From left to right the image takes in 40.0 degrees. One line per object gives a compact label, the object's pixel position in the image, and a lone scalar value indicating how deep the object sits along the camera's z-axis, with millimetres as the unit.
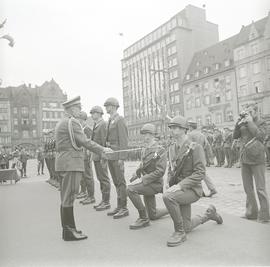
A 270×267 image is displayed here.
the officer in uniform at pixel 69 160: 5598
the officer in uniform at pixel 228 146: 18297
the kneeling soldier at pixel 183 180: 5027
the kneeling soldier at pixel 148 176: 5953
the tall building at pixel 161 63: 69562
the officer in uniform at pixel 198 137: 8969
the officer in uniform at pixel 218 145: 19625
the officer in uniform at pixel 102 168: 8062
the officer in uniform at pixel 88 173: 9062
